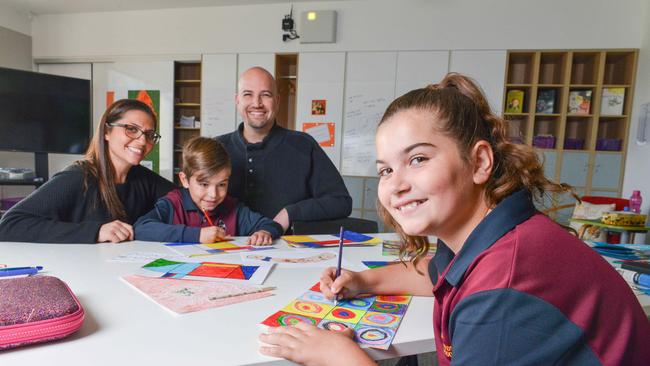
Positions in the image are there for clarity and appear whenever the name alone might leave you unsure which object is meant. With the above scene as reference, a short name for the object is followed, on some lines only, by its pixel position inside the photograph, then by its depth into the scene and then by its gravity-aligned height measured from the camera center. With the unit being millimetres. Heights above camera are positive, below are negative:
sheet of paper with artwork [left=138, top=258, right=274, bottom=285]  999 -376
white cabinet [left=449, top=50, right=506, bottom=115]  3963 +829
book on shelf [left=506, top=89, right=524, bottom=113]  4051 +503
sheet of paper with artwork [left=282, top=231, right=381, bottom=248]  1462 -403
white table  620 -368
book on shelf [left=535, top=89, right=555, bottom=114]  3996 +503
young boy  1647 -304
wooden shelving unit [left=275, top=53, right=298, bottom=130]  4590 +574
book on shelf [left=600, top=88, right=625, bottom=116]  3832 +526
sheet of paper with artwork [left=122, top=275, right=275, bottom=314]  823 -369
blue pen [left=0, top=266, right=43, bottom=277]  927 -363
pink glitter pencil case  606 -313
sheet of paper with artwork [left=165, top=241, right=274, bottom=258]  1261 -397
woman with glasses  1322 -268
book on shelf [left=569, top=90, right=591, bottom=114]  3900 +518
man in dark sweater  2096 -153
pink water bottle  3123 -388
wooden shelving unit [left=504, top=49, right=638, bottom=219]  3852 +383
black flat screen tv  3803 +124
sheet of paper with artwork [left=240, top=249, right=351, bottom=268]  1186 -391
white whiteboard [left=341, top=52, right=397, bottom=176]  4191 +438
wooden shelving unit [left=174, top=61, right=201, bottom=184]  4762 +385
